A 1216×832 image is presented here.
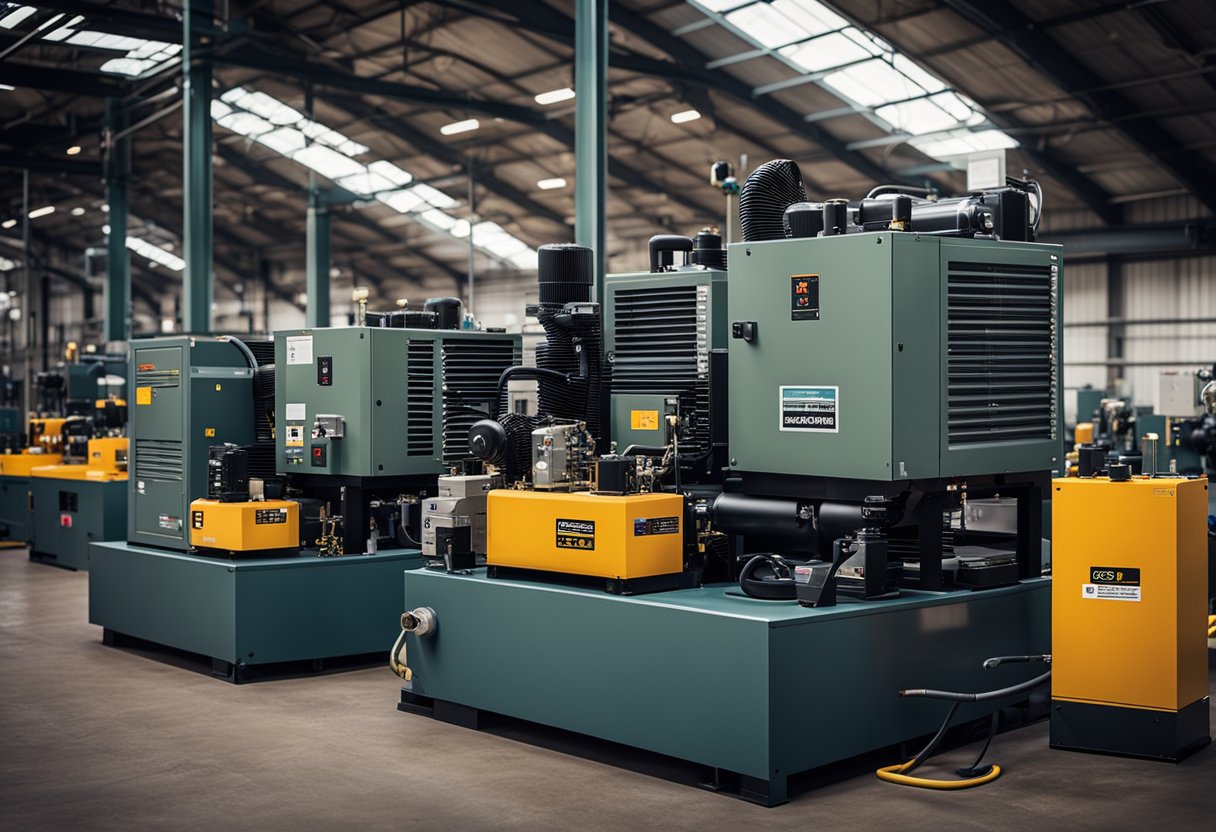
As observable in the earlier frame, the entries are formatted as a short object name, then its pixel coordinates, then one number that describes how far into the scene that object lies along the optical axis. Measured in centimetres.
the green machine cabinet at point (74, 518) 890
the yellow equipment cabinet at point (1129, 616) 393
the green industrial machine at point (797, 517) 375
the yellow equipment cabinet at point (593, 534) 401
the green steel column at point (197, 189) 1166
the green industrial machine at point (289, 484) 551
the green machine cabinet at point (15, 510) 1050
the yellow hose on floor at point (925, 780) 376
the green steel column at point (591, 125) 725
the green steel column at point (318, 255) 1798
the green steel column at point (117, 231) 1563
